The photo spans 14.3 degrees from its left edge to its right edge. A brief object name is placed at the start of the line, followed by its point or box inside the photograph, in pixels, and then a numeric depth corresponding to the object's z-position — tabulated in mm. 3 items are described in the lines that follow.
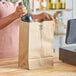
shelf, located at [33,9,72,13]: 4838
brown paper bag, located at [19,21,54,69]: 1601
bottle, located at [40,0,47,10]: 4811
